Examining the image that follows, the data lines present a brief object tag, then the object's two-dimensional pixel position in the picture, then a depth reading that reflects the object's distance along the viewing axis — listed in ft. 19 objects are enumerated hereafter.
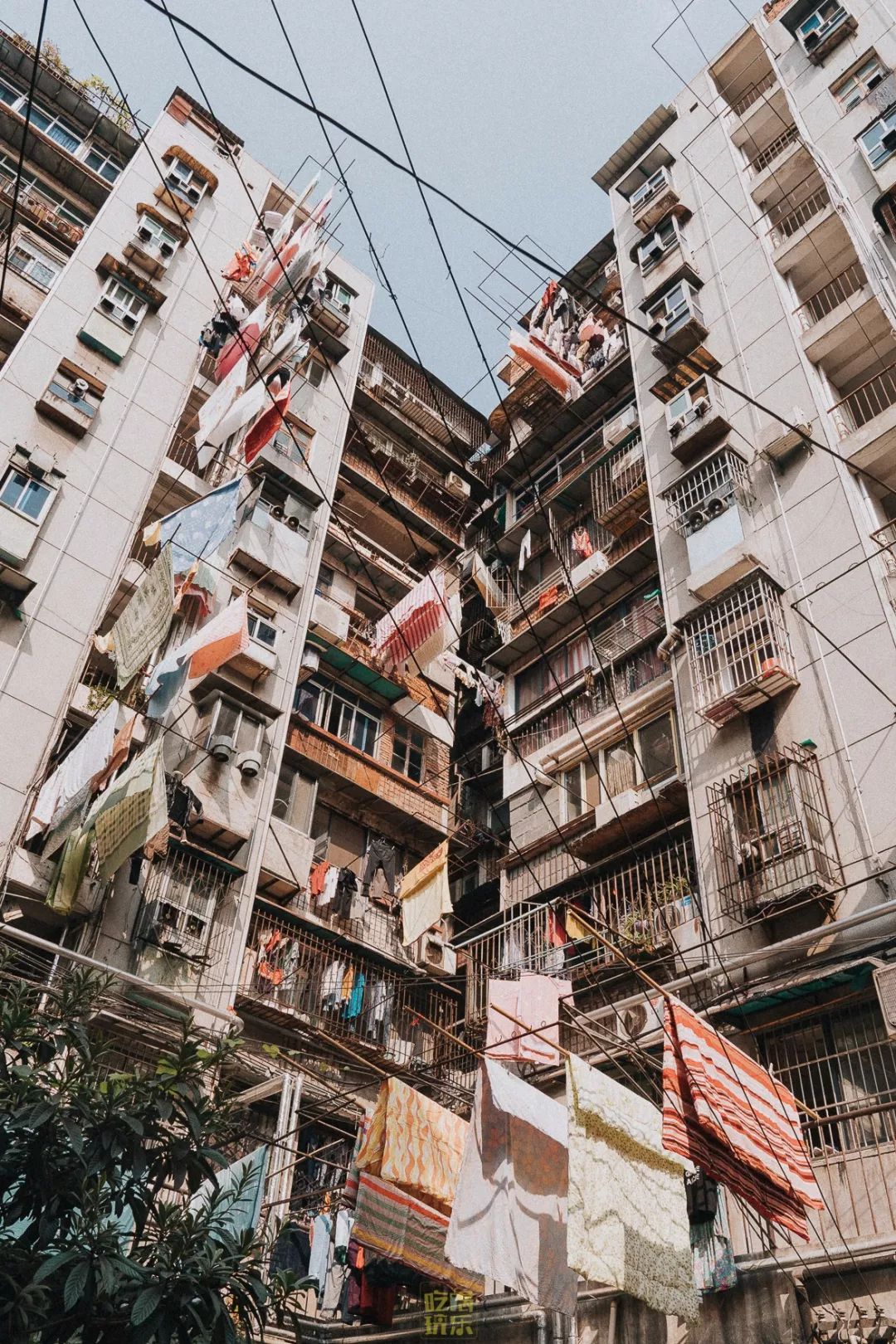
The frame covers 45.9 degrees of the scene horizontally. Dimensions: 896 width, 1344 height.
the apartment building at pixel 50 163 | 79.92
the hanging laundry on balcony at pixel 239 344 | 77.15
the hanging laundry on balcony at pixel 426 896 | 60.95
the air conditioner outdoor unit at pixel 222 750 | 59.88
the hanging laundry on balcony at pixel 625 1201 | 30.30
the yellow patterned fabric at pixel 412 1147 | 37.86
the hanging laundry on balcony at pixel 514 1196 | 31.30
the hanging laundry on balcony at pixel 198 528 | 61.16
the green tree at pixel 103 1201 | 24.35
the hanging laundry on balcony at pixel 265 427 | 68.08
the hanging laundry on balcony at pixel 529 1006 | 48.62
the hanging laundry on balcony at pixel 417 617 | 71.67
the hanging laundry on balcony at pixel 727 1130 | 30.45
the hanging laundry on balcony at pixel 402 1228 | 37.93
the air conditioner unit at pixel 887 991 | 36.01
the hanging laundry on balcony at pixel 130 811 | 45.85
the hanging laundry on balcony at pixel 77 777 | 50.01
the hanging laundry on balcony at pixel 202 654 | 54.44
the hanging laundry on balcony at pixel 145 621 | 52.21
